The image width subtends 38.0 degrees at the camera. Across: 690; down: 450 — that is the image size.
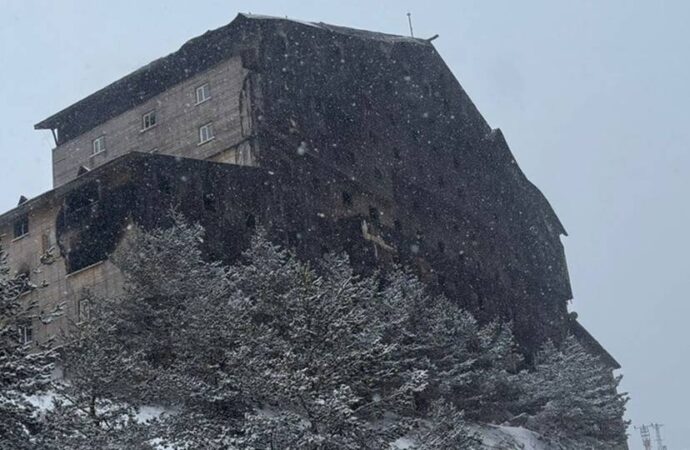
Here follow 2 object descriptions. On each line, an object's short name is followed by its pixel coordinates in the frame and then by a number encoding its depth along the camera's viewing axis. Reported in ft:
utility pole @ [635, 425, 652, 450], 336.66
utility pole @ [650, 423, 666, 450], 377.38
